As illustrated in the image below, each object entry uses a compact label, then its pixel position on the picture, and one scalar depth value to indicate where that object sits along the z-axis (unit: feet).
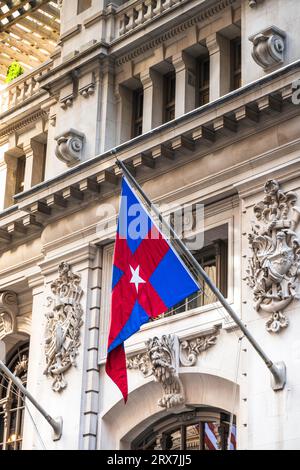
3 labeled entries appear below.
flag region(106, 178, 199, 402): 85.66
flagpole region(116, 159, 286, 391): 83.66
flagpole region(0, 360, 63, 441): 98.48
